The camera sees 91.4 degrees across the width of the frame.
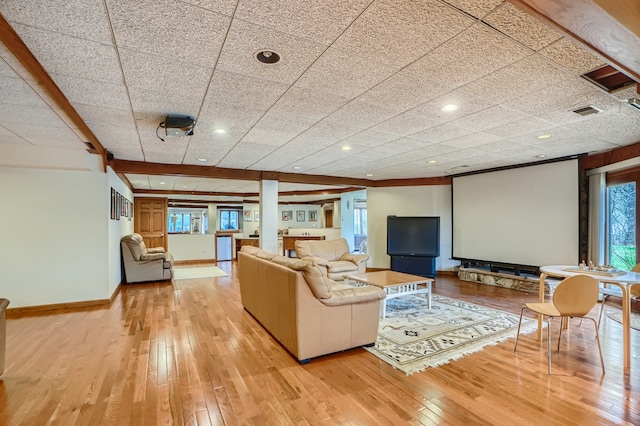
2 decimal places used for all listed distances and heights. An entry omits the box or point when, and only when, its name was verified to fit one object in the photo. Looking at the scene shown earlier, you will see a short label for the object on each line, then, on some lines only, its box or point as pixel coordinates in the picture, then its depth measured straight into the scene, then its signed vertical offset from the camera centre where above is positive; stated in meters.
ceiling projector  3.15 +0.93
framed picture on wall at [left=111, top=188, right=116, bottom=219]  5.38 +0.21
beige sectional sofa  2.86 -0.93
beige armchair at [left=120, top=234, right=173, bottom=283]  6.48 -1.01
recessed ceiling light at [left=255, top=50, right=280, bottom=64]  1.99 +1.04
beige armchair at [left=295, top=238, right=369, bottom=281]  6.02 -0.86
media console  6.94 -1.13
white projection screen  5.30 +0.00
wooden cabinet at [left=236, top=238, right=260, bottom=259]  10.77 -0.92
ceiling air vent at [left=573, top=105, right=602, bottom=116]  2.95 +1.01
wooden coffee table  4.21 -0.94
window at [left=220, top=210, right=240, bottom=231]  15.06 -0.18
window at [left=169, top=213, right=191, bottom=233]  15.60 -0.34
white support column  6.73 +0.01
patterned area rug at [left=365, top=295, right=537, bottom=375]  2.96 -1.35
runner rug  7.43 -1.46
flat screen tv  6.98 -0.47
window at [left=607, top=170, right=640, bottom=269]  4.69 -0.04
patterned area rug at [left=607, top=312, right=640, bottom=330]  3.83 -1.35
